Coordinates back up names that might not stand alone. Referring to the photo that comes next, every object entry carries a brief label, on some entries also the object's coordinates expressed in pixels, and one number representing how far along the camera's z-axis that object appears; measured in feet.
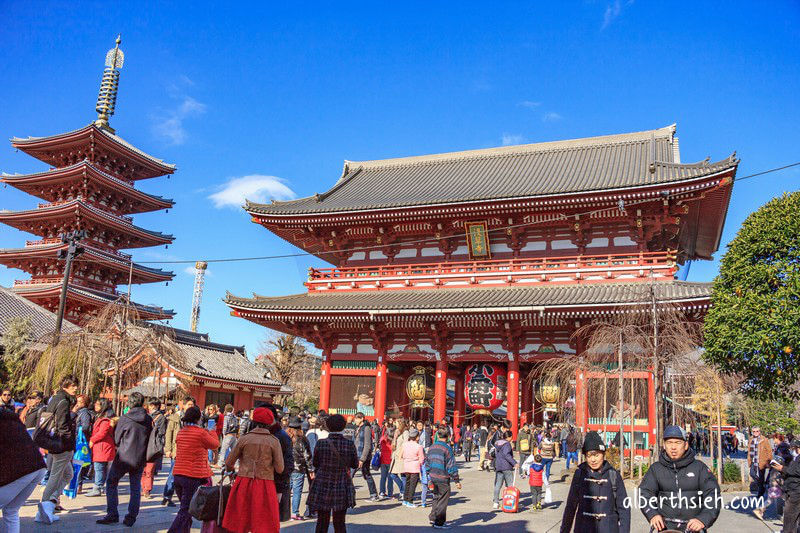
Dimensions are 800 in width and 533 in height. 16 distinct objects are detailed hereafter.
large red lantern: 76.54
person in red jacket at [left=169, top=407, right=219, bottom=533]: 27.55
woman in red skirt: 22.71
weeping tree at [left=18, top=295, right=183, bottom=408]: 76.95
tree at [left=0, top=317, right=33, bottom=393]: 86.74
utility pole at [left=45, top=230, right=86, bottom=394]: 68.59
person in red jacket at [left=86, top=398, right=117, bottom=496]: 35.94
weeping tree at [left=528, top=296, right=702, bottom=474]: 55.98
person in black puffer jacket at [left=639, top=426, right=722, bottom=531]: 19.16
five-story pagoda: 138.82
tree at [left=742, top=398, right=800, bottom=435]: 129.90
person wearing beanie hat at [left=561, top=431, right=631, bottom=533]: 20.52
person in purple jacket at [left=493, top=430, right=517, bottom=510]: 41.83
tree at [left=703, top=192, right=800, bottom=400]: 37.22
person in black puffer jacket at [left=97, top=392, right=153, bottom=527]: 30.45
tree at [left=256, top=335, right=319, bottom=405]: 156.35
